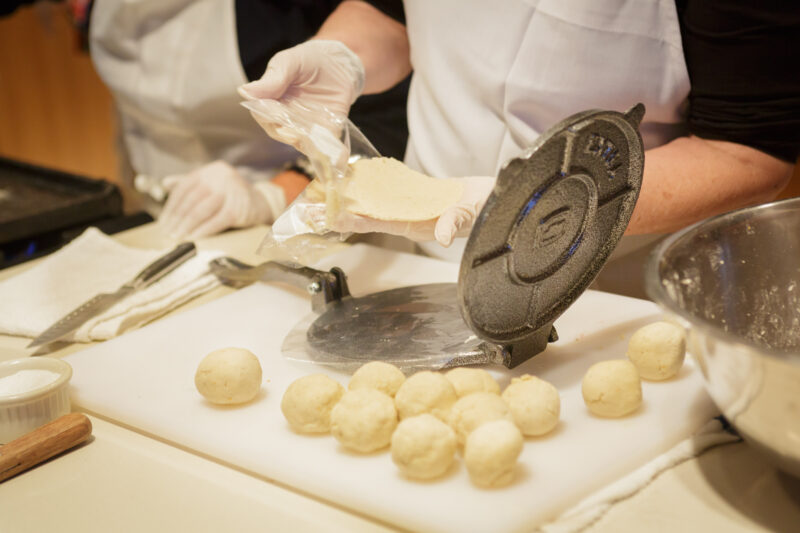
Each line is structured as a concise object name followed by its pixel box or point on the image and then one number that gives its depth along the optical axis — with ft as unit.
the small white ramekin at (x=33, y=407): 3.25
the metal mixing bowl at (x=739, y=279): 2.65
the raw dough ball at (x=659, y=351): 3.30
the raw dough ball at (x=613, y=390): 3.08
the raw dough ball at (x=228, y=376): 3.34
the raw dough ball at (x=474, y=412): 2.91
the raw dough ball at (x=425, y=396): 3.01
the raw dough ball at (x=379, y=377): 3.19
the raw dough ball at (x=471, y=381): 3.17
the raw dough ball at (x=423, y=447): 2.75
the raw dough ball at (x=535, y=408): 2.96
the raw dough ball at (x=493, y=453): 2.68
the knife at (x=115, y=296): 4.21
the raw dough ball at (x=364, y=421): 2.93
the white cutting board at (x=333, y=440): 2.74
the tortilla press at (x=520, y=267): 2.91
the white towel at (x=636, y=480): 2.64
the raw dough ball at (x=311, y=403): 3.11
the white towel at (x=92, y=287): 4.40
